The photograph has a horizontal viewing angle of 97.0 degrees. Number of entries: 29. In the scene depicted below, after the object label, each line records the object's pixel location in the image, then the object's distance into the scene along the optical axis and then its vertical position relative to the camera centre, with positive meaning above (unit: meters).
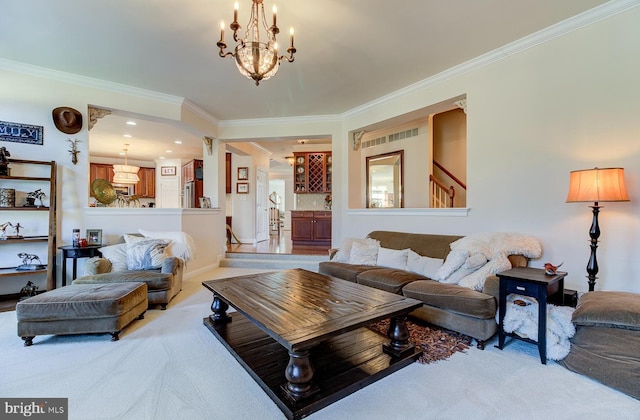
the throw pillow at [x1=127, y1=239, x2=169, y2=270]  3.62 -0.57
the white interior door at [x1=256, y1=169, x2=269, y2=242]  8.21 +0.16
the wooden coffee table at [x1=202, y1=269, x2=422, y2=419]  1.68 -0.98
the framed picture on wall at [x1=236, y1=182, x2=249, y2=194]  7.86 +0.66
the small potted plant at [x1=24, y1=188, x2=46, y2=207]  3.62 +0.19
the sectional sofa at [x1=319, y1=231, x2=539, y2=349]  2.39 -0.77
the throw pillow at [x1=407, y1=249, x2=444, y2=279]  3.24 -0.63
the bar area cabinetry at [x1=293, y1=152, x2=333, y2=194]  7.71 +1.06
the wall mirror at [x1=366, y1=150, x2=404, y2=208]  6.21 +0.71
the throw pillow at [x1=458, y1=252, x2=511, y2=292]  2.64 -0.57
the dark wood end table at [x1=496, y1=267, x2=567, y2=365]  2.15 -0.63
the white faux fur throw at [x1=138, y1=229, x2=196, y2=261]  4.07 -0.44
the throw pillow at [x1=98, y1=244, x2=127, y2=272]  3.59 -0.56
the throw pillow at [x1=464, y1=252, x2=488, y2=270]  2.83 -0.50
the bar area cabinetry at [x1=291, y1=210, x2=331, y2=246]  7.29 -0.42
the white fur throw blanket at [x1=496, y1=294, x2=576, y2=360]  2.13 -0.89
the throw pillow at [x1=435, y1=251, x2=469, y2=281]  2.92 -0.55
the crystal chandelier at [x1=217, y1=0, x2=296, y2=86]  2.17 +1.20
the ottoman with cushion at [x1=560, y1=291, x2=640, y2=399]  1.80 -0.89
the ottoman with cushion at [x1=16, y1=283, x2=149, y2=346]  2.44 -0.89
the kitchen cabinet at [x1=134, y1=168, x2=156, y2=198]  9.48 +0.93
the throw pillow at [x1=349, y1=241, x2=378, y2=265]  3.94 -0.60
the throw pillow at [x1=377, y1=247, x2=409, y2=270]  3.64 -0.62
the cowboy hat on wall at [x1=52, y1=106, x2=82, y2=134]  3.78 +1.25
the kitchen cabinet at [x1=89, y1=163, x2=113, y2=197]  8.73 +1.27
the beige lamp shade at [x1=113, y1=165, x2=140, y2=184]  7.56 +1.02
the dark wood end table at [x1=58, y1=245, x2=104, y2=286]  3.56 -0.53
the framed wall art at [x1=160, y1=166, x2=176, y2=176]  9.61 +1.41
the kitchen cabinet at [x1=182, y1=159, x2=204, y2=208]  8.48 +0.95
